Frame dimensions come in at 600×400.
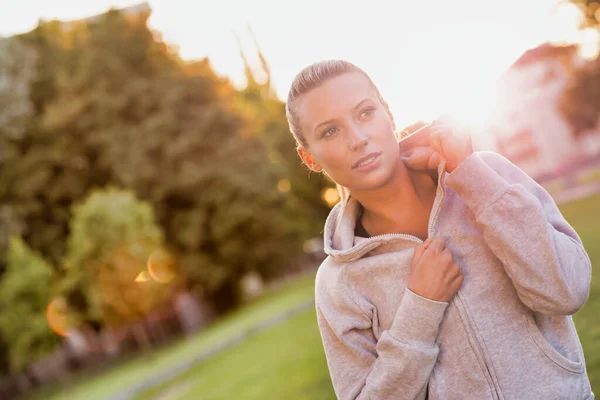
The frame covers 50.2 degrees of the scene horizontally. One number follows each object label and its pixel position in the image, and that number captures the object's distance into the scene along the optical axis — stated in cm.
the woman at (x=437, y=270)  190
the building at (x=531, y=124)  4225
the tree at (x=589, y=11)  2229
